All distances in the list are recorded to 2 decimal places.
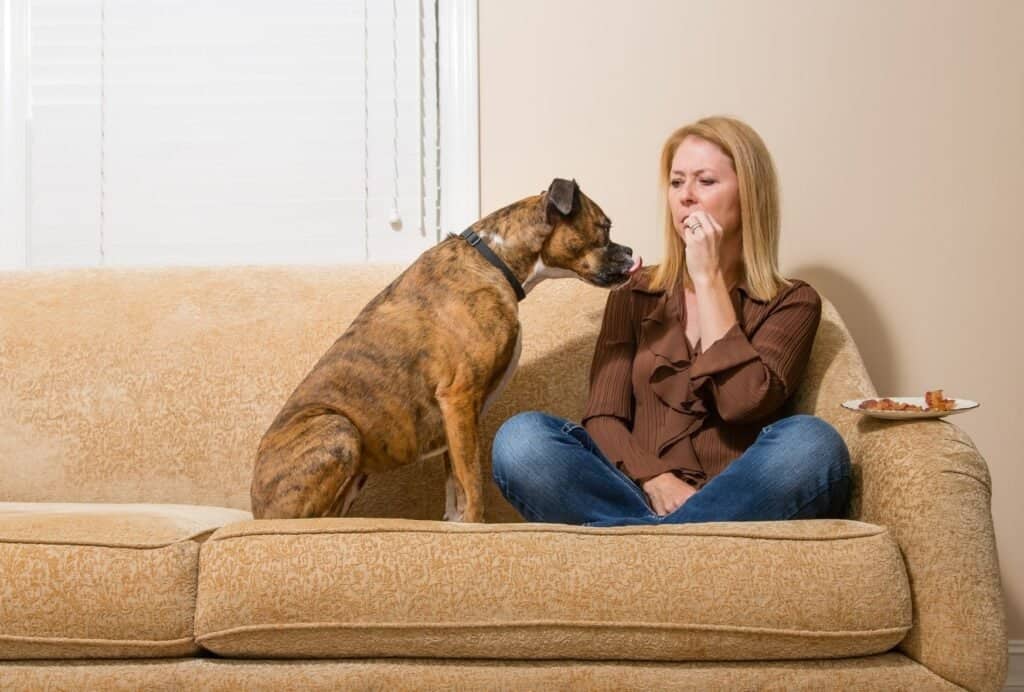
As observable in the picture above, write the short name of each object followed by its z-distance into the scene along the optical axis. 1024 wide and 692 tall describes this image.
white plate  2.11
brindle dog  2.39
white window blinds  3.55
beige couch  1.83
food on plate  2.14
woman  2.15
